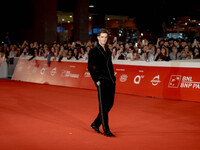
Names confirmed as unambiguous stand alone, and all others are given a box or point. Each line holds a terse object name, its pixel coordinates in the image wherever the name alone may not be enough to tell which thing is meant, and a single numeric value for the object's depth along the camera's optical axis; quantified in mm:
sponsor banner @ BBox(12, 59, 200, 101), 12023
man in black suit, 6812
